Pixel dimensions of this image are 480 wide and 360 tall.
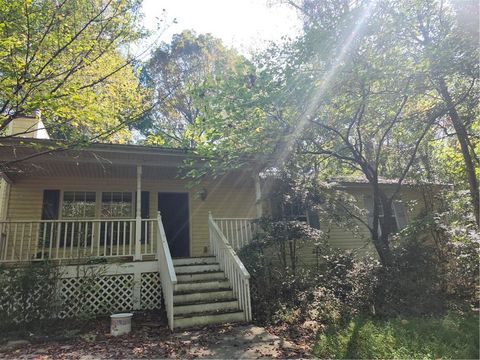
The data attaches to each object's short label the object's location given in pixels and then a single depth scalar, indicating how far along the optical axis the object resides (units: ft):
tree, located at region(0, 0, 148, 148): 17.74
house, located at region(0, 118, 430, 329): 21.39
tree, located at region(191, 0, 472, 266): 22.38
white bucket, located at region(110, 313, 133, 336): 18.22
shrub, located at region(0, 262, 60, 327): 18.74
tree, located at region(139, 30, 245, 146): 63.67
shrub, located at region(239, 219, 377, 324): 20.47
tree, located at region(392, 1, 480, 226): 20.16
